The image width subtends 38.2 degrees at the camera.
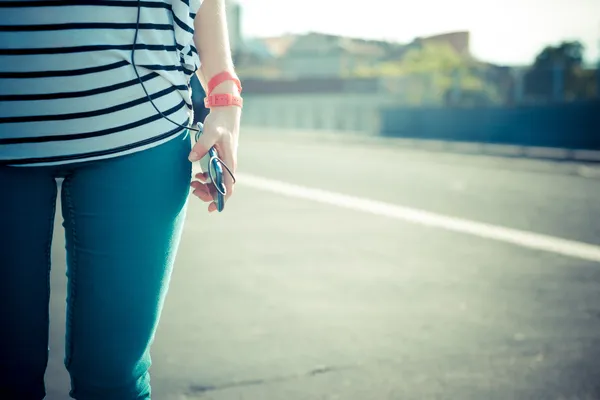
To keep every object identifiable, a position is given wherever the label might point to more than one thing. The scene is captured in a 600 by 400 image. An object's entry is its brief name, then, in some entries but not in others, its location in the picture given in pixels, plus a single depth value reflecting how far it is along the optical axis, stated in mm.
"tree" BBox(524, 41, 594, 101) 21969
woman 1737
